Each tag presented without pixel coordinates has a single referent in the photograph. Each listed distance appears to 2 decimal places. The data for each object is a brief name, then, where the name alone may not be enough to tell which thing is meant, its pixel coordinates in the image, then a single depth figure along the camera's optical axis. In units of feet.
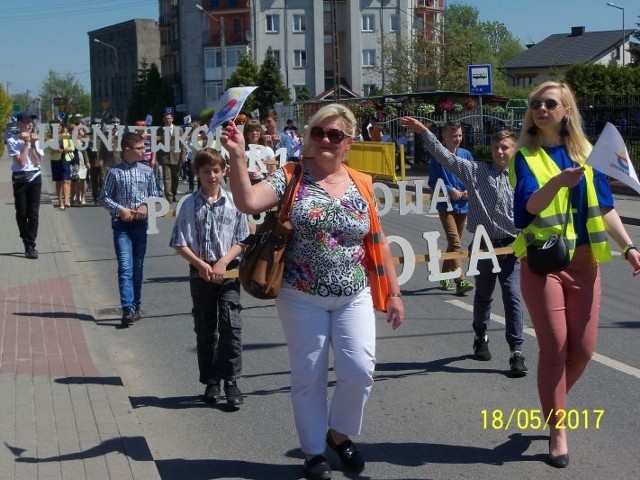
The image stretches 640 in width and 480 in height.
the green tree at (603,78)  148.56
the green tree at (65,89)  449.48
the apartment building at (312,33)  279.08
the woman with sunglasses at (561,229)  16.29
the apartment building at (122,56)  406.82
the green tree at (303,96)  225.39
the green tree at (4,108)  138.91
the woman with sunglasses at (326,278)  15.69
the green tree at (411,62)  184.65
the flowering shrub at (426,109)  111.75
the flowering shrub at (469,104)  110.11
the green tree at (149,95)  308.81
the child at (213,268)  21.18
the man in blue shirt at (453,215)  34.22
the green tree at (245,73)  228.84
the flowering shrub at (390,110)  118.52
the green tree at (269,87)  230.48
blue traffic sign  90.07
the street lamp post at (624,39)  279.45
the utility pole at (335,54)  119.03
